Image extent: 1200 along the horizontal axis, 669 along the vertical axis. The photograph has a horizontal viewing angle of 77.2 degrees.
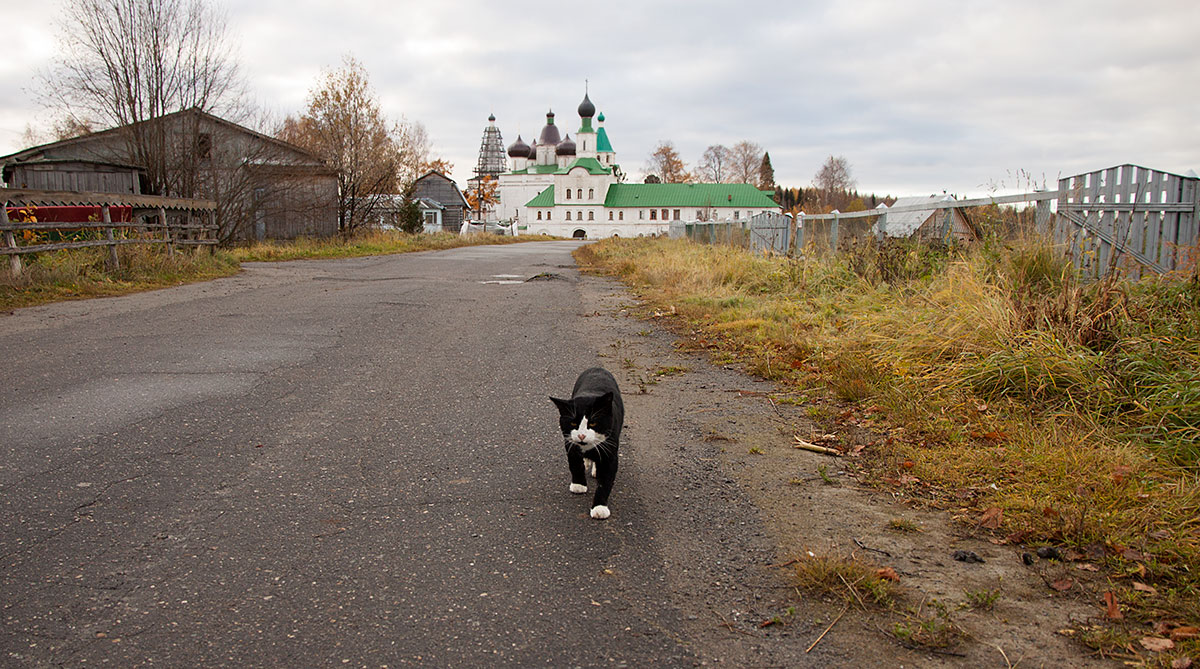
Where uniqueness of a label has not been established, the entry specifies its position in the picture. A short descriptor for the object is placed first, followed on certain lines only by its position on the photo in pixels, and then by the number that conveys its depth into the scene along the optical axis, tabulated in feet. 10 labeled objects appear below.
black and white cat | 11.44
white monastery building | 340.39
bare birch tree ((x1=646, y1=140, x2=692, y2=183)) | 387.34
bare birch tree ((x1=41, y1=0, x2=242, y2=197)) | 65.26
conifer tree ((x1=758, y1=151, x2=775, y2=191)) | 449.89
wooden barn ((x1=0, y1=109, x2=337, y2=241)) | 71.56
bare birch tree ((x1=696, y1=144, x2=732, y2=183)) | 377.91
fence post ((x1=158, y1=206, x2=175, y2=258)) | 53.91
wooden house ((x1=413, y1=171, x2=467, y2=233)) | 271.08
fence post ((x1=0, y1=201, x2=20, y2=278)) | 37.97
